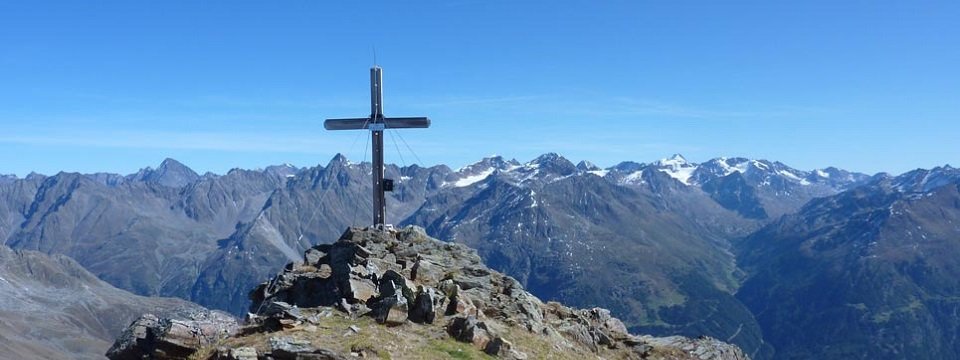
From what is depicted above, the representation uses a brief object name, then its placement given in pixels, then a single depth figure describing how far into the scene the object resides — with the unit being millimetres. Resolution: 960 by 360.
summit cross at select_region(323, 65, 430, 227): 42125
